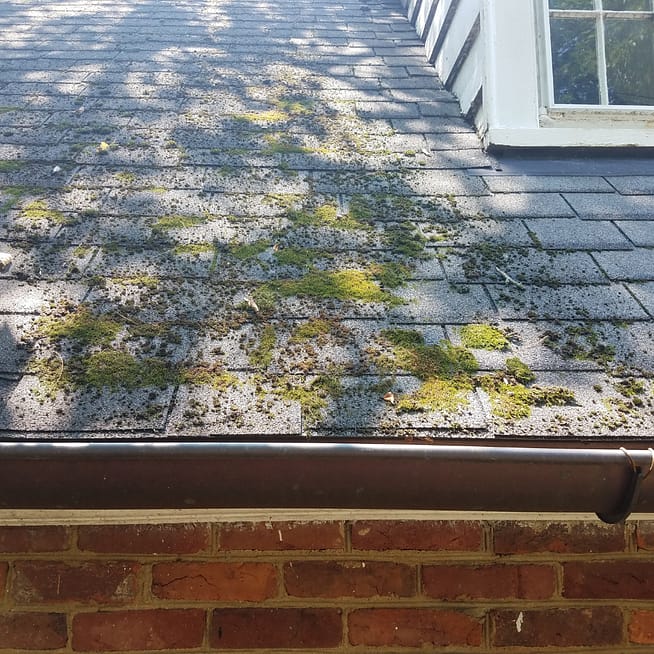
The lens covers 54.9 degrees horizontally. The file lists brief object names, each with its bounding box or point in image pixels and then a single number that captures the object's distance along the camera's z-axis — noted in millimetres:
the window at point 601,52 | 3066
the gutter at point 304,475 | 1345
